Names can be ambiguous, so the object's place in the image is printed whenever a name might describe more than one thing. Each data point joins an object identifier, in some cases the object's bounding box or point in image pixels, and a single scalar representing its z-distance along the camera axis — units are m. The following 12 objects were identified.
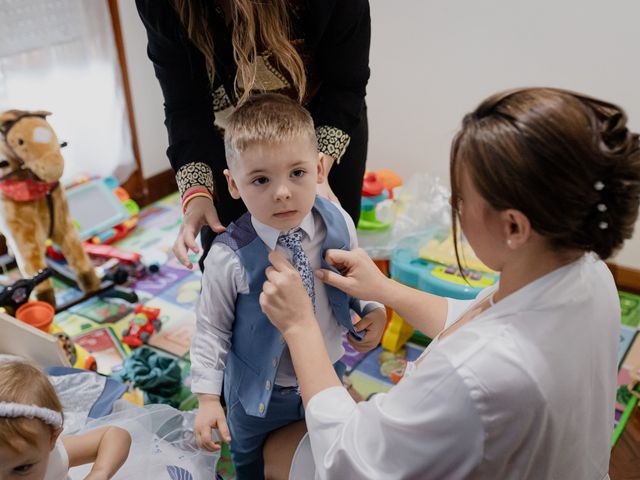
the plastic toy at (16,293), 1.89
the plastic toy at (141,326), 2.08
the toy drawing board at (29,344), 1.56
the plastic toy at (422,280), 1.89
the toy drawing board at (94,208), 2.66
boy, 0.95
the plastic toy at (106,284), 2.34
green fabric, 1.75
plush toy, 2.07
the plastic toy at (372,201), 2.21
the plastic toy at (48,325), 1.82
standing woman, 1.10
